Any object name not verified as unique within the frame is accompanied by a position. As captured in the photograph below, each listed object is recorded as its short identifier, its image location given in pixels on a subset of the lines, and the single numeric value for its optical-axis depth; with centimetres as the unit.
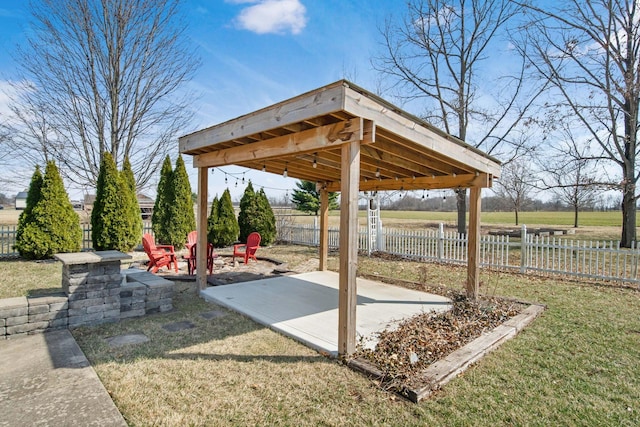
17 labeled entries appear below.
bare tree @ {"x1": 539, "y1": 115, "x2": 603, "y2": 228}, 1195
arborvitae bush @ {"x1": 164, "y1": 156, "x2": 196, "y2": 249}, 1060
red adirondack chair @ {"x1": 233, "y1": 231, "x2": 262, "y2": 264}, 761
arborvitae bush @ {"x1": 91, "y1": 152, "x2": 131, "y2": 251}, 893
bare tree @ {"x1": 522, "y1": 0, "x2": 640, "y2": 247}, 1081
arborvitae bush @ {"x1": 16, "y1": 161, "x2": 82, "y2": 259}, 795
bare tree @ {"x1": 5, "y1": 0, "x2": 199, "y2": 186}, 1084
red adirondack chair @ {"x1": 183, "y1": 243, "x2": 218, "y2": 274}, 671
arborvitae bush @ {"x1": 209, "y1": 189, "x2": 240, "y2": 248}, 1155
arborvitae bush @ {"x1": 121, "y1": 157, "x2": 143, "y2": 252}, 930
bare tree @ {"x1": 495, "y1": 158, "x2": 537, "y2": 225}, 1375
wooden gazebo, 302
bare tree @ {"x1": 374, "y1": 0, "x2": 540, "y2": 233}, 1324
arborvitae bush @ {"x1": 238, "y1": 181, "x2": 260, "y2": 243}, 1229
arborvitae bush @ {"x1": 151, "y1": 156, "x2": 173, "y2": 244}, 1062
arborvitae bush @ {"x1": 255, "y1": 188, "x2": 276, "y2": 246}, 1231
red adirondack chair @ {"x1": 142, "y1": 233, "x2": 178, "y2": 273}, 652
